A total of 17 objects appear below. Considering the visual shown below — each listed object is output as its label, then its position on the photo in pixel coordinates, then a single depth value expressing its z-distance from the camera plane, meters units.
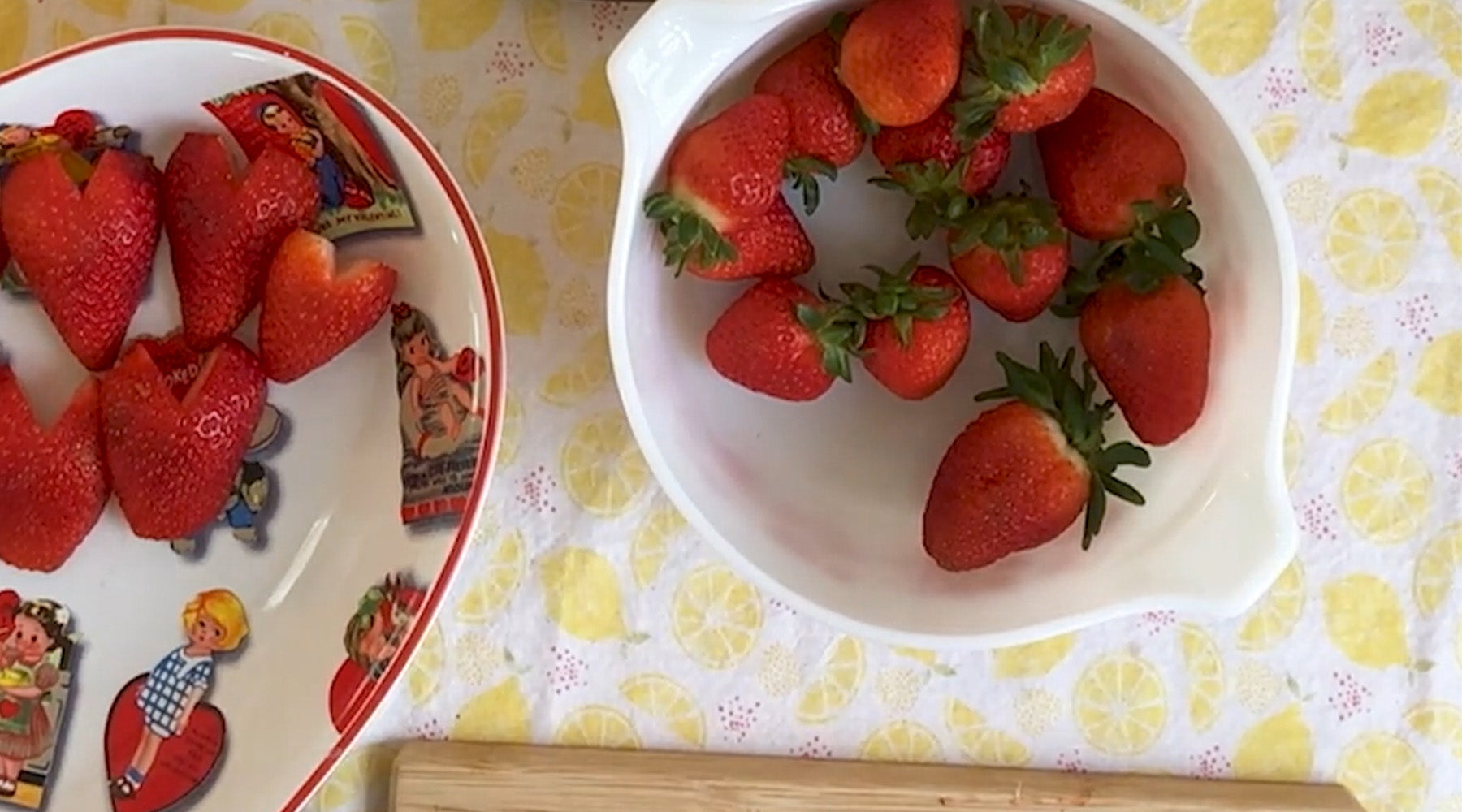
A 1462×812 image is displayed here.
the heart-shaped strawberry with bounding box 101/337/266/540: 0.68
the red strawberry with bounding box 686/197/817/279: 0.65
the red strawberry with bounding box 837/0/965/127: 0.60
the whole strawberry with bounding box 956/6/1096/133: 0.61
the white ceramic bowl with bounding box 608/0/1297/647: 0.62
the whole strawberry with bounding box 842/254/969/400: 0.64
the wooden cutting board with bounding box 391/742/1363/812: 0.72
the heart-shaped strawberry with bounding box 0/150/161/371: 0.67
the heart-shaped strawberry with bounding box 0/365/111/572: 0.69
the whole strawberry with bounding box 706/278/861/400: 0.65
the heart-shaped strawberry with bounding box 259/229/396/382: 0.67
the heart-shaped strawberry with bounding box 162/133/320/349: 0.68
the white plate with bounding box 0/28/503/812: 0.67
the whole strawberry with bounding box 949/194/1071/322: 0.64
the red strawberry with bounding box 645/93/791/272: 0.62
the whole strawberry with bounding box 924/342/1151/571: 0.64
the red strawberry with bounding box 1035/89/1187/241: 0.63
